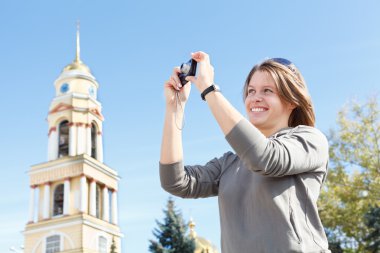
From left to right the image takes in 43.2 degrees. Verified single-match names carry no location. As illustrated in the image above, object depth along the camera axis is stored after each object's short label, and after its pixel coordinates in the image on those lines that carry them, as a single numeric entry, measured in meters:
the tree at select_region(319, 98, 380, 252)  20.50
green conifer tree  26.42
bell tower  34.62
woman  1.75
